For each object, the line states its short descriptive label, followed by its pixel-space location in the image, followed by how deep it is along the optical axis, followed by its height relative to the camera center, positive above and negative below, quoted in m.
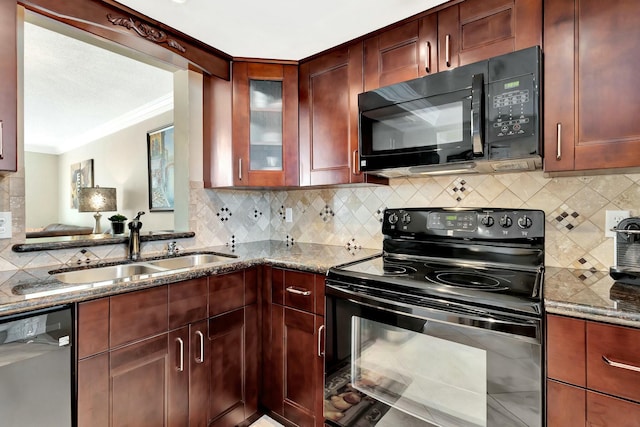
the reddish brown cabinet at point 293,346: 1.59 -0.72
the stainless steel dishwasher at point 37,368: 0.98 -0.50
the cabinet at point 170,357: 1.17 -0.63
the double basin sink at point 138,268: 1.56 -0.32
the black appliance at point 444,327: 1.01 -0.43
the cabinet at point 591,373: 0.87 -0.48
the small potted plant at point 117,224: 2.29 -0.09
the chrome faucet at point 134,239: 1.79 -0.16
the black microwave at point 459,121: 1.25 +0.40
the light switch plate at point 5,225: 1.41 -0.06
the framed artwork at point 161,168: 3.24 +0.46
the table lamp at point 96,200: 3.59 +0.14
